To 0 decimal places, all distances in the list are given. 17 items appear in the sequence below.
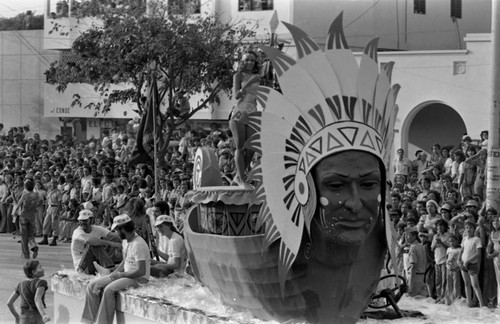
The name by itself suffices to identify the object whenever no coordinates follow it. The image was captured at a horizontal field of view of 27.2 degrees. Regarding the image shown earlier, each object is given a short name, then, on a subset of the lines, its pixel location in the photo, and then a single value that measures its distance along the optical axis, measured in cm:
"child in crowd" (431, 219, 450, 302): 1505
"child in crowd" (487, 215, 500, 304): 1462
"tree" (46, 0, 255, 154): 2773
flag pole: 1842
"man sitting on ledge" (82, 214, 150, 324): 1248
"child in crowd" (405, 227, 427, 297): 1500
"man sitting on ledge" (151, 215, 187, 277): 1323
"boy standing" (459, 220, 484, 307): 1476
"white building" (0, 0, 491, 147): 2648
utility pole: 1617
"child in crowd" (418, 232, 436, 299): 1511
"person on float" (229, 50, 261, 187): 1109
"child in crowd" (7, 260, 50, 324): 1255
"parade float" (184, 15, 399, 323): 960
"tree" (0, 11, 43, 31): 4850
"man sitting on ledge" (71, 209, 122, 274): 1391
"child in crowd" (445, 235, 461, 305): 1488
